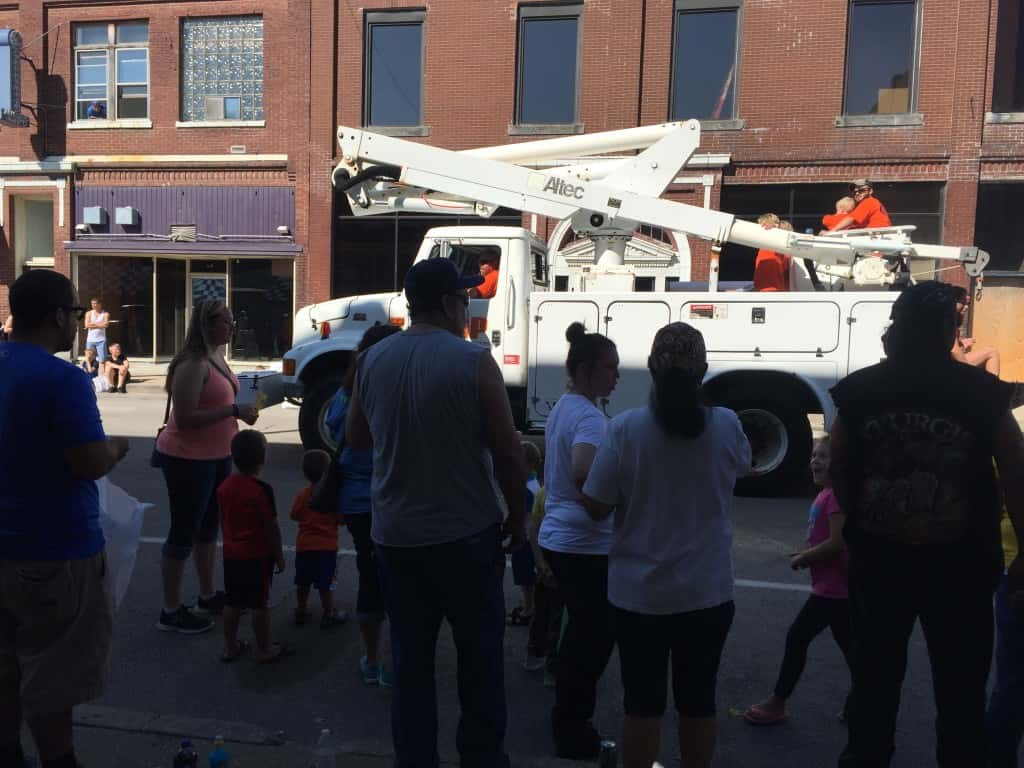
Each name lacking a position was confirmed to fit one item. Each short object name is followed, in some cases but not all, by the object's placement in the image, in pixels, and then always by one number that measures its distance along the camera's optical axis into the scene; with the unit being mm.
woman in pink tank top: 4430
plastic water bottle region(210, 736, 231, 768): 3053
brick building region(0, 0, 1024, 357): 15680
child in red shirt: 4156
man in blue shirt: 2654
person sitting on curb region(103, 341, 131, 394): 16938
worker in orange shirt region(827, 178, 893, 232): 9016
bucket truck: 7902
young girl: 3465
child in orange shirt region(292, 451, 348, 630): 4629
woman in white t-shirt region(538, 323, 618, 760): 3246
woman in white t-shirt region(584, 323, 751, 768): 2701
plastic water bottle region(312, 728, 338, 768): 3176
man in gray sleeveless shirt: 2703
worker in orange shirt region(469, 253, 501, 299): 8805
